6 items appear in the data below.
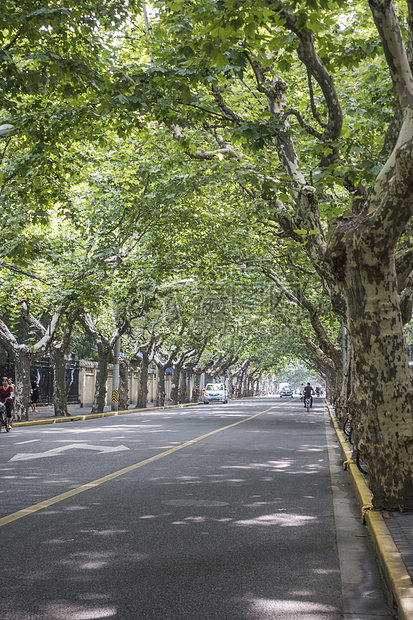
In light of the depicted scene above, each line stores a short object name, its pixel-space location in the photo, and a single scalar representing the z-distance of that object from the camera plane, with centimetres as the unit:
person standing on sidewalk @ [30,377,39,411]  3047
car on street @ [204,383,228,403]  5786
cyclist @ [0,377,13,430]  1878
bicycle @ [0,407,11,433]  1858
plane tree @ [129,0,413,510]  653
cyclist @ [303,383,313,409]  3822
